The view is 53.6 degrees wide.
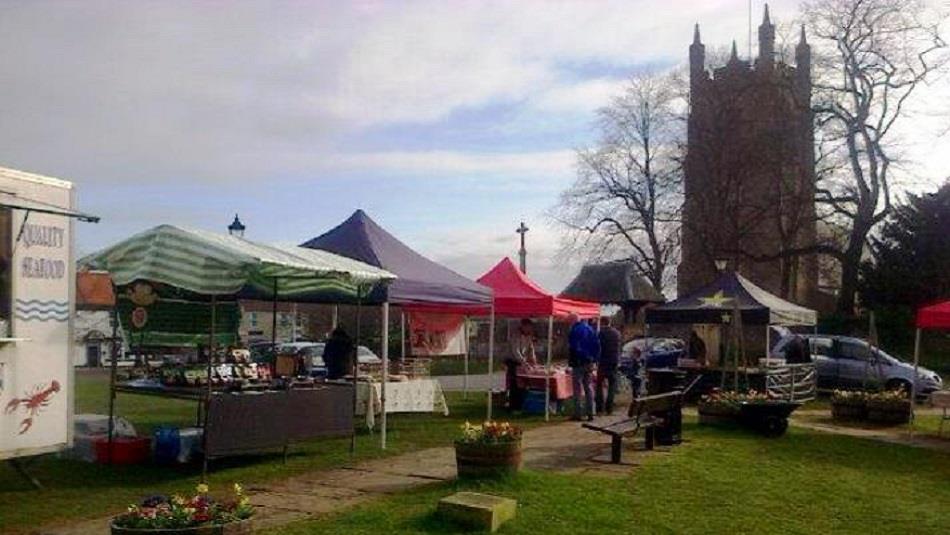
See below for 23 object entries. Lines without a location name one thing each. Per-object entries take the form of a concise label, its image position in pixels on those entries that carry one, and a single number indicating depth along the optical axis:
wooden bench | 11.27
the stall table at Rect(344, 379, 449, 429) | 14.30
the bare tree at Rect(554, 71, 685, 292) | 43.16
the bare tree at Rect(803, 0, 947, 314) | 37.47
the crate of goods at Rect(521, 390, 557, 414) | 17.16
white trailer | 8.34
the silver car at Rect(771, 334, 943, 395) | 22.73
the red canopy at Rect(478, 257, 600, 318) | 16.73
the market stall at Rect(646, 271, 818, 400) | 18.64
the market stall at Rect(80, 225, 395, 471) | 9.84
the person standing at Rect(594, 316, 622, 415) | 16.59
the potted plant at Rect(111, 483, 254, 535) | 6.00
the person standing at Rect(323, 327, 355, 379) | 14.90
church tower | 38.59
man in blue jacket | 15.79
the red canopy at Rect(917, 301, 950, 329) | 14.55
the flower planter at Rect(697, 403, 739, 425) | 15.13
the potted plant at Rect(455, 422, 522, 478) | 9.09
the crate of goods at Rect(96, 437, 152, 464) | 10.98
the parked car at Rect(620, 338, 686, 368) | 24.36
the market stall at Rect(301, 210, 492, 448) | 13.35
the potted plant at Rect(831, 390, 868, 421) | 17.30
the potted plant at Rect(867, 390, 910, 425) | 16.97
